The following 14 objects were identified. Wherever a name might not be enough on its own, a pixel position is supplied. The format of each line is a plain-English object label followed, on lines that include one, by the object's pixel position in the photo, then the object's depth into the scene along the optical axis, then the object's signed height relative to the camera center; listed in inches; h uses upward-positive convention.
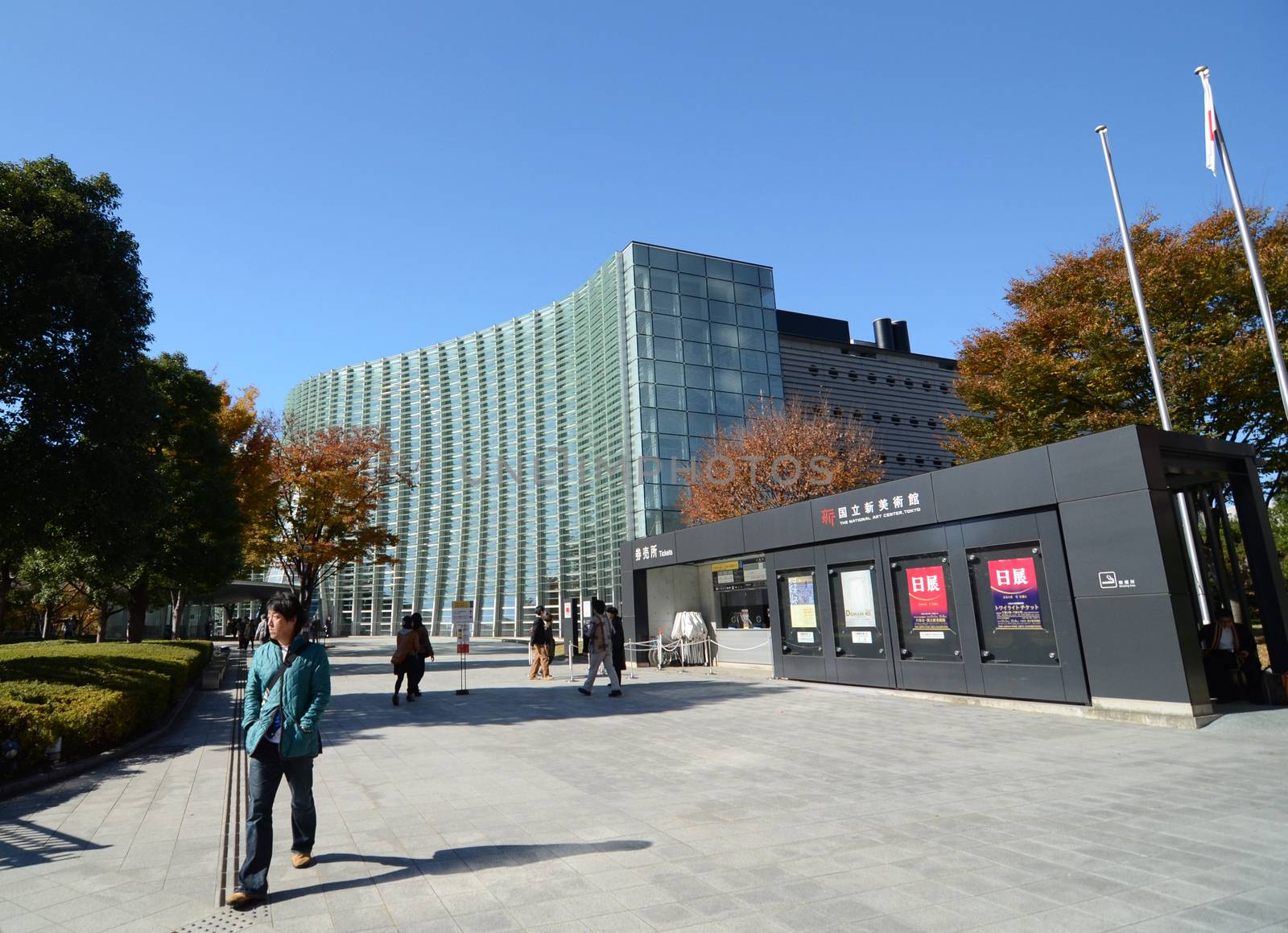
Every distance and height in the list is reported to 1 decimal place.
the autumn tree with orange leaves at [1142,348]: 722.2 +263.2
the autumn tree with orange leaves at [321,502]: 1162.6 +210.9
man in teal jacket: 178.5 -20.0
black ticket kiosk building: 380.8 +16.3
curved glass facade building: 1398.9 +452.0
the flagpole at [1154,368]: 505.4 +179.6
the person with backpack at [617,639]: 596.6 -14.8
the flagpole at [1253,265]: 449.4 +205.0
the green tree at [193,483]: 818.8 +176.8
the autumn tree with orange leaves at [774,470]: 1186.6 +231.4
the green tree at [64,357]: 456.4 +186.4
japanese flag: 494.6 +313.1
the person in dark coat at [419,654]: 558.3 -18.6
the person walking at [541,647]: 758.5 -23.4
